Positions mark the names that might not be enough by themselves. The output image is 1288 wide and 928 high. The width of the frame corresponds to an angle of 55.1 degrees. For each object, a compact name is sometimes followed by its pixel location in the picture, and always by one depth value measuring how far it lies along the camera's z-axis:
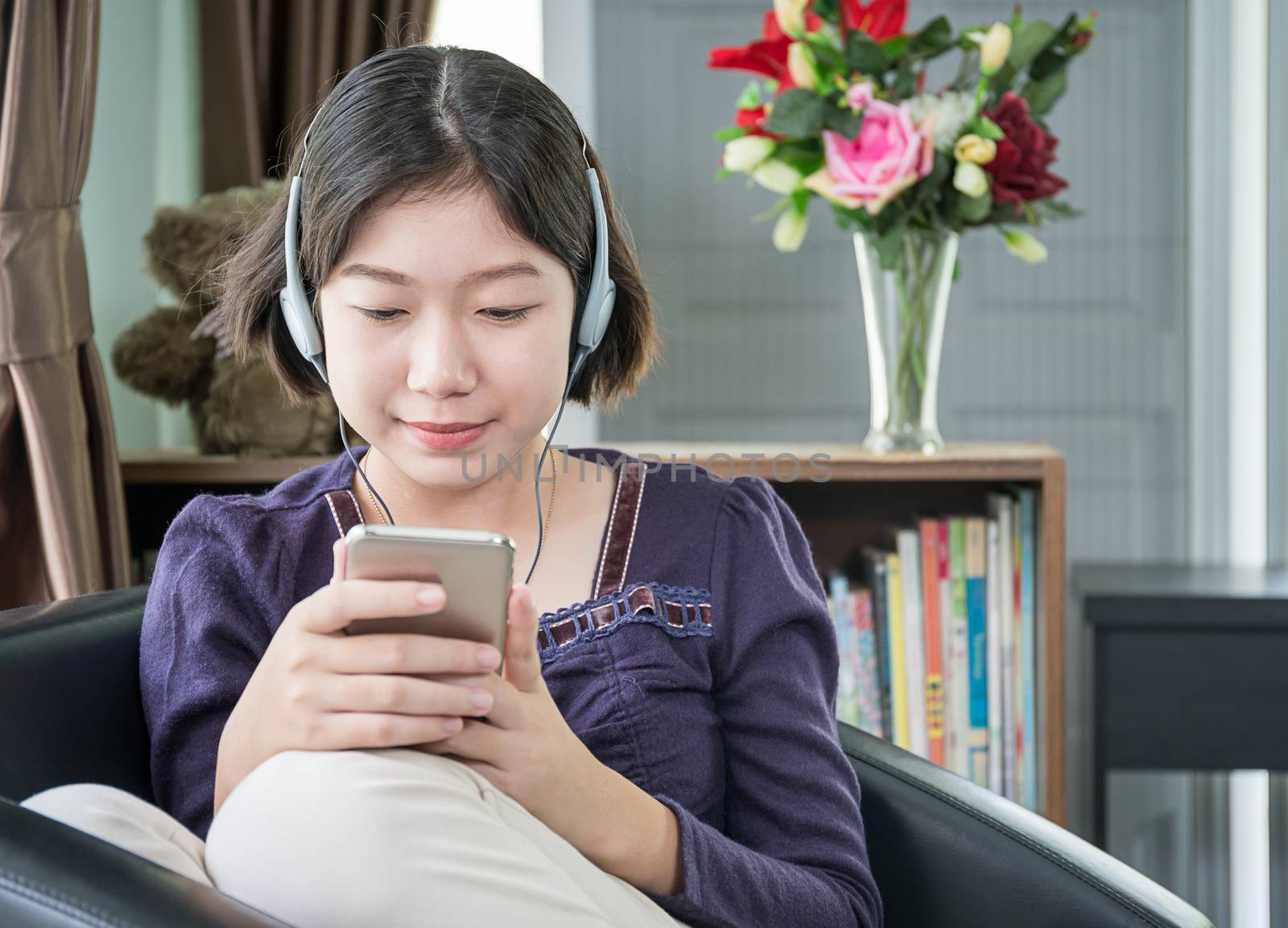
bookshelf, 1.53
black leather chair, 0.79
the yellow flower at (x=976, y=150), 1.45
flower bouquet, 1.48
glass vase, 1.57
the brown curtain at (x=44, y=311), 1.25
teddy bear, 1.60
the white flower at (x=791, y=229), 1.61
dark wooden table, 1.54
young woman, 0.61
